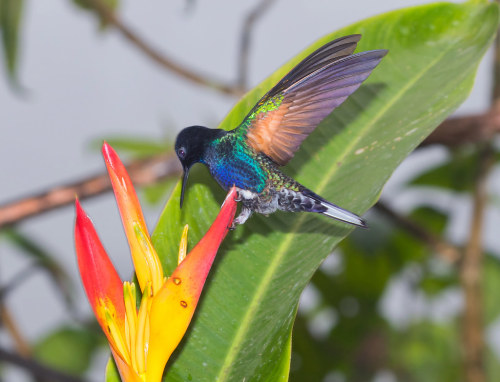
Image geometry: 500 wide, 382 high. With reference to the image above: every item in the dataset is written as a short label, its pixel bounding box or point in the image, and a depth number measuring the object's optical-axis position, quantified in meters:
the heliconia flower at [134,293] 2.72
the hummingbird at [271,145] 2.72
